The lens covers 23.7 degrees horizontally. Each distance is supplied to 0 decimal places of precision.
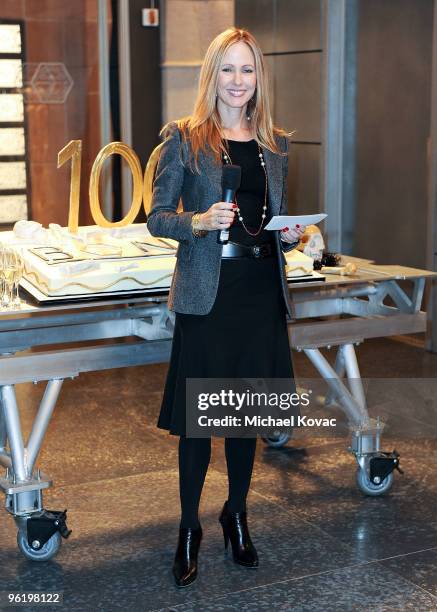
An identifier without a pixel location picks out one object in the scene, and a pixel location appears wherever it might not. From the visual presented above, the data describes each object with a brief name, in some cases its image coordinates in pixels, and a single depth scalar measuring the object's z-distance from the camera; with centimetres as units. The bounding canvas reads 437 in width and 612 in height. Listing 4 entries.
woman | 308
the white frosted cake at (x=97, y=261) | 342
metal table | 337
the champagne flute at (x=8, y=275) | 338
